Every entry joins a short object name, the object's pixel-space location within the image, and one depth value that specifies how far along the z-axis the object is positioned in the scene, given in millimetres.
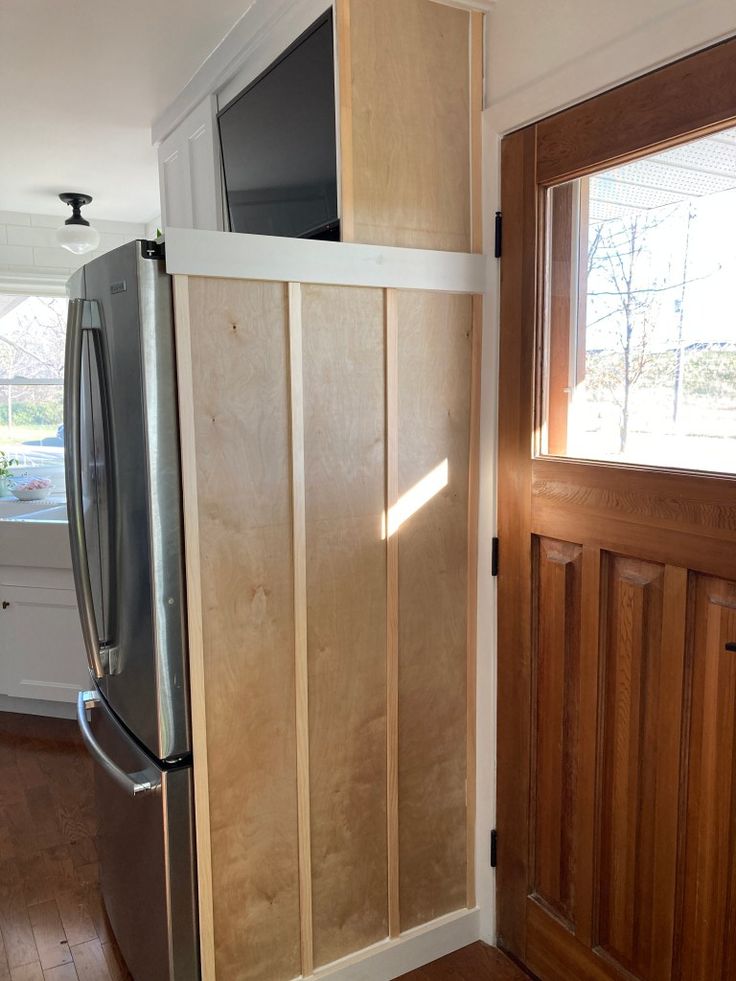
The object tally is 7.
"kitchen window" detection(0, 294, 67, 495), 4168
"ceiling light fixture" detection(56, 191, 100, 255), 3432
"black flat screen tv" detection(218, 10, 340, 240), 1785
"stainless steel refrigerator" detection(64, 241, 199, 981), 1549
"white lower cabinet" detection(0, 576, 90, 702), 3338
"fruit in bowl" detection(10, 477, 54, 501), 4004
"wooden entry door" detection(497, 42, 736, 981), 1440
